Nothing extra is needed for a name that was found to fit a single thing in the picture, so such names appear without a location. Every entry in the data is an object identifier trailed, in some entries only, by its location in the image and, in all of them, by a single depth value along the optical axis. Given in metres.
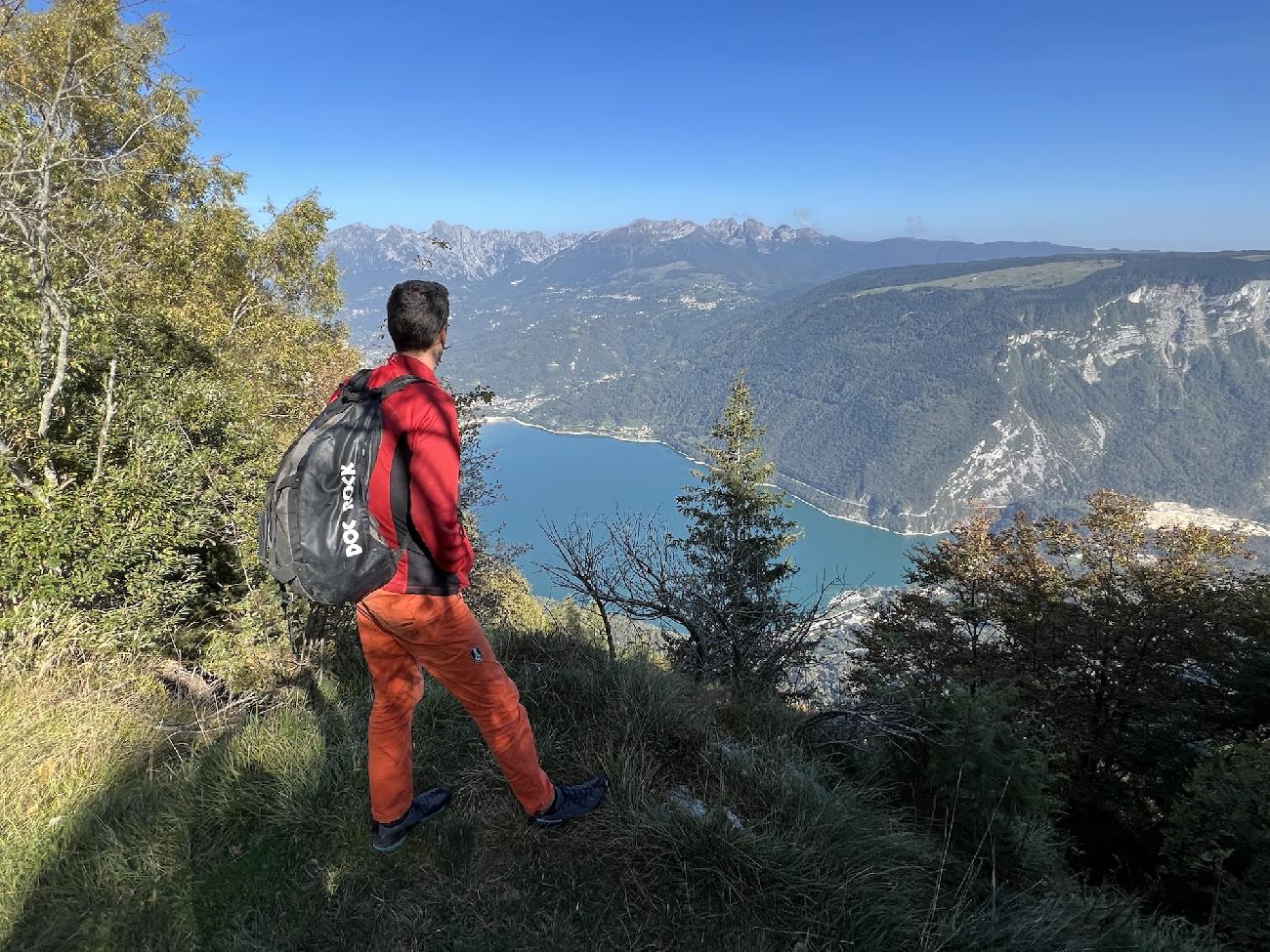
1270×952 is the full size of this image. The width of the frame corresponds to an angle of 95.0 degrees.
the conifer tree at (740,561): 6.16
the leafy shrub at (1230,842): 5.85
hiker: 2.09
